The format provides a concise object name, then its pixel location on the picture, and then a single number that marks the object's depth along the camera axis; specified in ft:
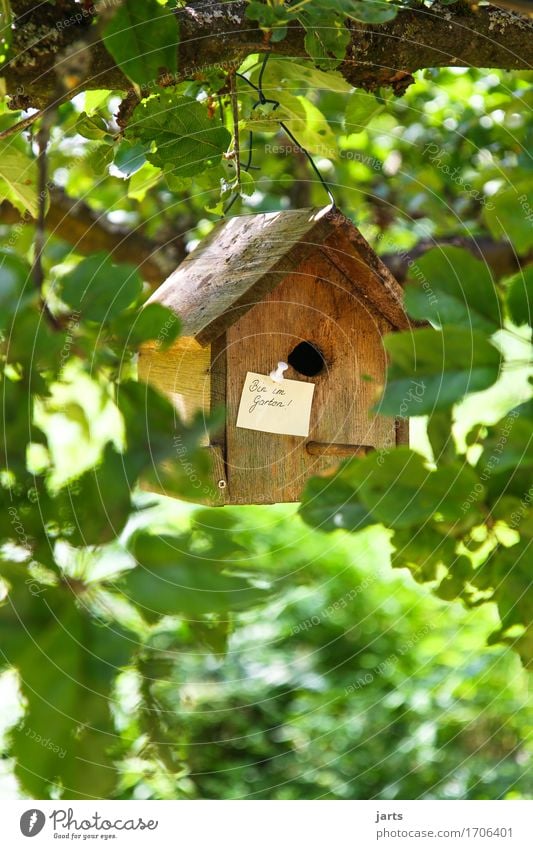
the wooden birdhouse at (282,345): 6.13
